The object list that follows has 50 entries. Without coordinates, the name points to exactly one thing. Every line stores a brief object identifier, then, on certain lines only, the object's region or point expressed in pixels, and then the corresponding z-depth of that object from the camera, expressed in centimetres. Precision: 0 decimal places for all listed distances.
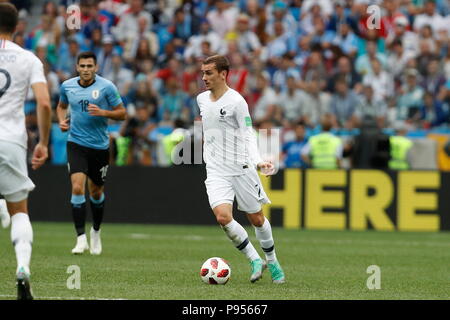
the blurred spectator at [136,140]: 2130
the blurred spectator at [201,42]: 2352
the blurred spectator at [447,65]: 2272
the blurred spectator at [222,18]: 2430
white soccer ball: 1077
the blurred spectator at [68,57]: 2322
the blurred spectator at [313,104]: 2211
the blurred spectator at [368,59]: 2289
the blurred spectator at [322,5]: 2453
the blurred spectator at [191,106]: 2178
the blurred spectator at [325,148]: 2075
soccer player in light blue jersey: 1415
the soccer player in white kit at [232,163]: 1098
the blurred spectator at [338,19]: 2394
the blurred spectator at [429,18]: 2430
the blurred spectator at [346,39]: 2362
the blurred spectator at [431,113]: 2200
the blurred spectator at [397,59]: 2320
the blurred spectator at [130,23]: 2419
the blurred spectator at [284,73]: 2270
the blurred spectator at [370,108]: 2130
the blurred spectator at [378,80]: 2258
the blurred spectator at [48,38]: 2353
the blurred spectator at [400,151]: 2103
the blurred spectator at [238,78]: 2155
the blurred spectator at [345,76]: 2248
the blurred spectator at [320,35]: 2369
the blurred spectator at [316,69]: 2273
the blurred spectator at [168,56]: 2362
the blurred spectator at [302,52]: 2348
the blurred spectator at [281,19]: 2419
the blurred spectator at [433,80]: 2252
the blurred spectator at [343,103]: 2200
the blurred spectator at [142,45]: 2362
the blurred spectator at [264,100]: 2177
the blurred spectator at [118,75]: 2298
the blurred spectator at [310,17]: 2404
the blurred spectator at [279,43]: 2377
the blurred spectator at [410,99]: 2214
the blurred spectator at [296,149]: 2111
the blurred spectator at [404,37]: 2372
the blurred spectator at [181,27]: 2444
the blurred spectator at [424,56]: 2304
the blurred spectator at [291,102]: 2208
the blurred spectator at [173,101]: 2228
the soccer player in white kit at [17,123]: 869
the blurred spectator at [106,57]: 2311
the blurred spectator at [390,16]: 2398
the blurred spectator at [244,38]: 2348
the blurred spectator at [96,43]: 2367
